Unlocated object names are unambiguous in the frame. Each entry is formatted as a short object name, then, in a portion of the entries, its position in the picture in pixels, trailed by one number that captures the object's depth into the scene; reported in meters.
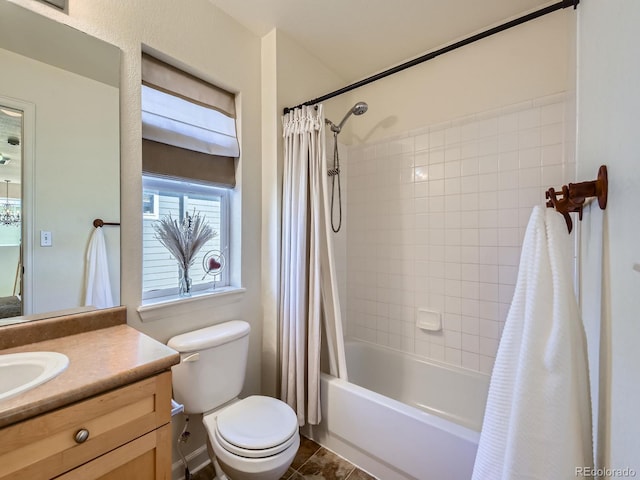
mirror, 1.05
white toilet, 1.15
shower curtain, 1.70
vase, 1.58
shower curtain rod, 0.98
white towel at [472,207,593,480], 0.56
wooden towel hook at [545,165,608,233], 0.54
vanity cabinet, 0.68
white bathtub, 1.30
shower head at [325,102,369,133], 1.89
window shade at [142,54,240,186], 1.44
